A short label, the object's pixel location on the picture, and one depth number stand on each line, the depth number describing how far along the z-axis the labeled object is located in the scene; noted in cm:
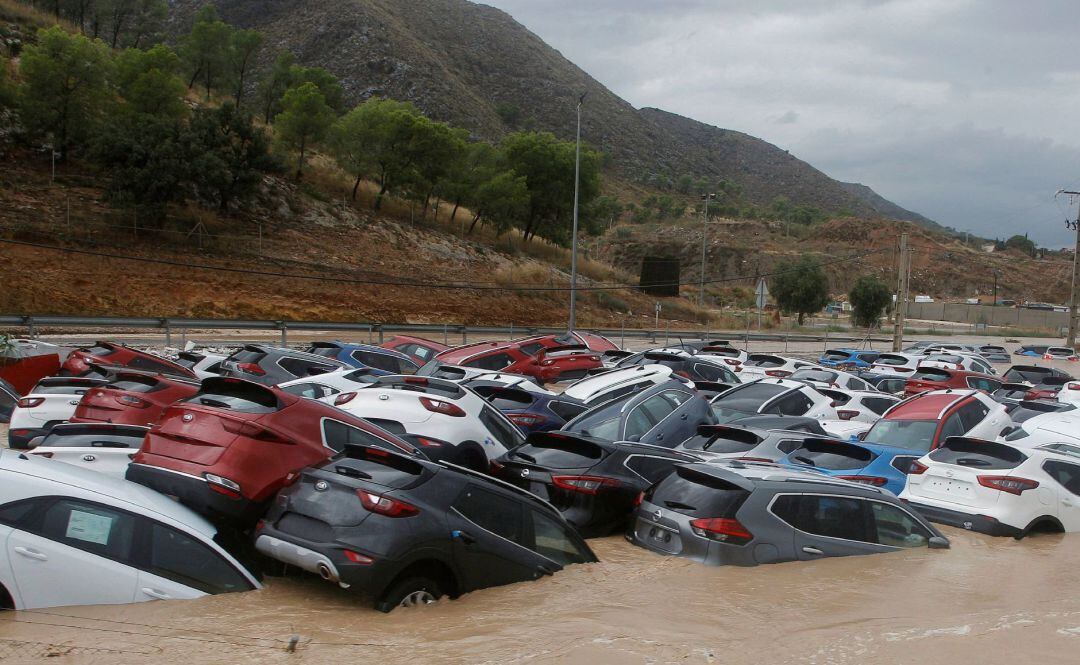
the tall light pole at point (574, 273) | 3761
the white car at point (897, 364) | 2543
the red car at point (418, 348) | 2269
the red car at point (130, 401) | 1109
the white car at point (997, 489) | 1031
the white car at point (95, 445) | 919
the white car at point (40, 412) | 1213
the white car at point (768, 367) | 2189
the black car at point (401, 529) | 603
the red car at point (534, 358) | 2089
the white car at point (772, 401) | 1585
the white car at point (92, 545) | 551
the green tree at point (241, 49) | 7581
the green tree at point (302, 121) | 5700
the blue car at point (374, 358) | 1973
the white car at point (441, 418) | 1025
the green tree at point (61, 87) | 4506
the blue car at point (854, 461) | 1123
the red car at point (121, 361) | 1656
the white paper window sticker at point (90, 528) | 568
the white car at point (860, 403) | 1652
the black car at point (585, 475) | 902
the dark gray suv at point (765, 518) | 786
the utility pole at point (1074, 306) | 4890
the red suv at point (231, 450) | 701
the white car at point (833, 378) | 2016
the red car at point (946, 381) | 2111
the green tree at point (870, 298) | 6625
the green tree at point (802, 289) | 6750
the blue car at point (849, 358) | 2892
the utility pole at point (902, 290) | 3738
